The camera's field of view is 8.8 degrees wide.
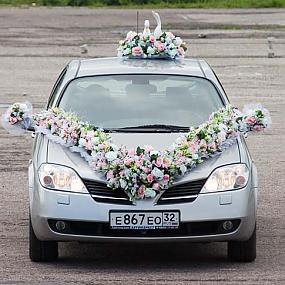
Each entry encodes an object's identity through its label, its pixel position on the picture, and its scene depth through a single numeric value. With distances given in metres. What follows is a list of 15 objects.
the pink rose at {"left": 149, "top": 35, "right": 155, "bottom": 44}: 17.73
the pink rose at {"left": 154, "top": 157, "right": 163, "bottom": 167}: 13.57
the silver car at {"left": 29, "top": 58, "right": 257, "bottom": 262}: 13.38
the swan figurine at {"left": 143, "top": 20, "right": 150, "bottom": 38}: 18.19
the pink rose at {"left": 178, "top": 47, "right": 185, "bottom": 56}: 17.61
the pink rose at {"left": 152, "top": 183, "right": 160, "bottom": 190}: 13.41
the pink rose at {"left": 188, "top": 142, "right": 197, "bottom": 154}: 13.81
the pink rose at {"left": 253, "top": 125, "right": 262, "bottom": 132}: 14.74
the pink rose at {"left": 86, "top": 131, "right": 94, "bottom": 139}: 14.12
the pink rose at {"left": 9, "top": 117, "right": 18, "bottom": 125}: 14.90
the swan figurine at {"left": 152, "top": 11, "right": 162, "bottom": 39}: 18.04
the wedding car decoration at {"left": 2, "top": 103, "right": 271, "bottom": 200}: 13.46
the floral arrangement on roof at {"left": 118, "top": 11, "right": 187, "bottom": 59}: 17.52
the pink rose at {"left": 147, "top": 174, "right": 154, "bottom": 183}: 13.48
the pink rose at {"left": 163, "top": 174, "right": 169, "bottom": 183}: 13.44
